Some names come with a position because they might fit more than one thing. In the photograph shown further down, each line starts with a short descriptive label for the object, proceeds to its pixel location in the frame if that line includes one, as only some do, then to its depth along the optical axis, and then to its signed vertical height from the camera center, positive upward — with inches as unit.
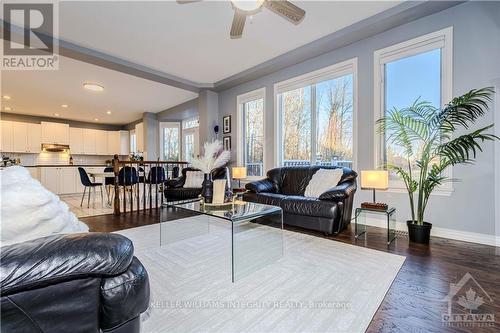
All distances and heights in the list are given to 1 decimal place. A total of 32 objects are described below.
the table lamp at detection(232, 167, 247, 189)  189.8 -7.0
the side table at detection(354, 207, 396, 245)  107.7 -29.2
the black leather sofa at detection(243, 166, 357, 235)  112.8 -20.0
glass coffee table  83.2 -33.8
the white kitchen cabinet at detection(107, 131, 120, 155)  371.6 +36.2
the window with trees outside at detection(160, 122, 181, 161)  312.5 +33.2
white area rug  54.0 -36.2
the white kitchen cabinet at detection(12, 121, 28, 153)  287.1 +34.4
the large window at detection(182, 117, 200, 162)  292.2 +35.5
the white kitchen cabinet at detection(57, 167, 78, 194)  292.8 -19.5
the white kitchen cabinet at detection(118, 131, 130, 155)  372.8 +34.9
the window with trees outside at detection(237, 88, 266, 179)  201.2 +29.5
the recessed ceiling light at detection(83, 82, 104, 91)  203.3 +69.6
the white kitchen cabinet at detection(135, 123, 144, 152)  323.6 +40.7
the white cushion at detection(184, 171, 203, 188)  189.6 -11.9
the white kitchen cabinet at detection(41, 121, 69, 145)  307.7 +43.3
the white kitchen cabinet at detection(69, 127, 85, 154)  334.3 +35.4
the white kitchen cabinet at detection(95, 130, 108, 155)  359.3 +35.3
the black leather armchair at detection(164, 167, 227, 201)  178.5 -19.0
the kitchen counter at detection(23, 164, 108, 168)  278.9 -1.5
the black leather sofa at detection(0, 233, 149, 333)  25.5 -14.8
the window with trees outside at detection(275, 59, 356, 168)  149.7 +33.5
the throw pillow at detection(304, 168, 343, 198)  134.9 -10.1
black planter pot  104.7 -31.1
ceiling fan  85.7 +61.0
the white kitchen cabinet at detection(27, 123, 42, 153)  298.4 +34.9
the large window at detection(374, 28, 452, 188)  113.5 +46.1
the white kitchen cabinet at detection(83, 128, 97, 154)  346.9 +35.6
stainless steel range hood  309.3 +23.8
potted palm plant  99.7 +11.4
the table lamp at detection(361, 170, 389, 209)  109.8 -8.0
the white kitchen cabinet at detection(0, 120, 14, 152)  281.1 +33.7
